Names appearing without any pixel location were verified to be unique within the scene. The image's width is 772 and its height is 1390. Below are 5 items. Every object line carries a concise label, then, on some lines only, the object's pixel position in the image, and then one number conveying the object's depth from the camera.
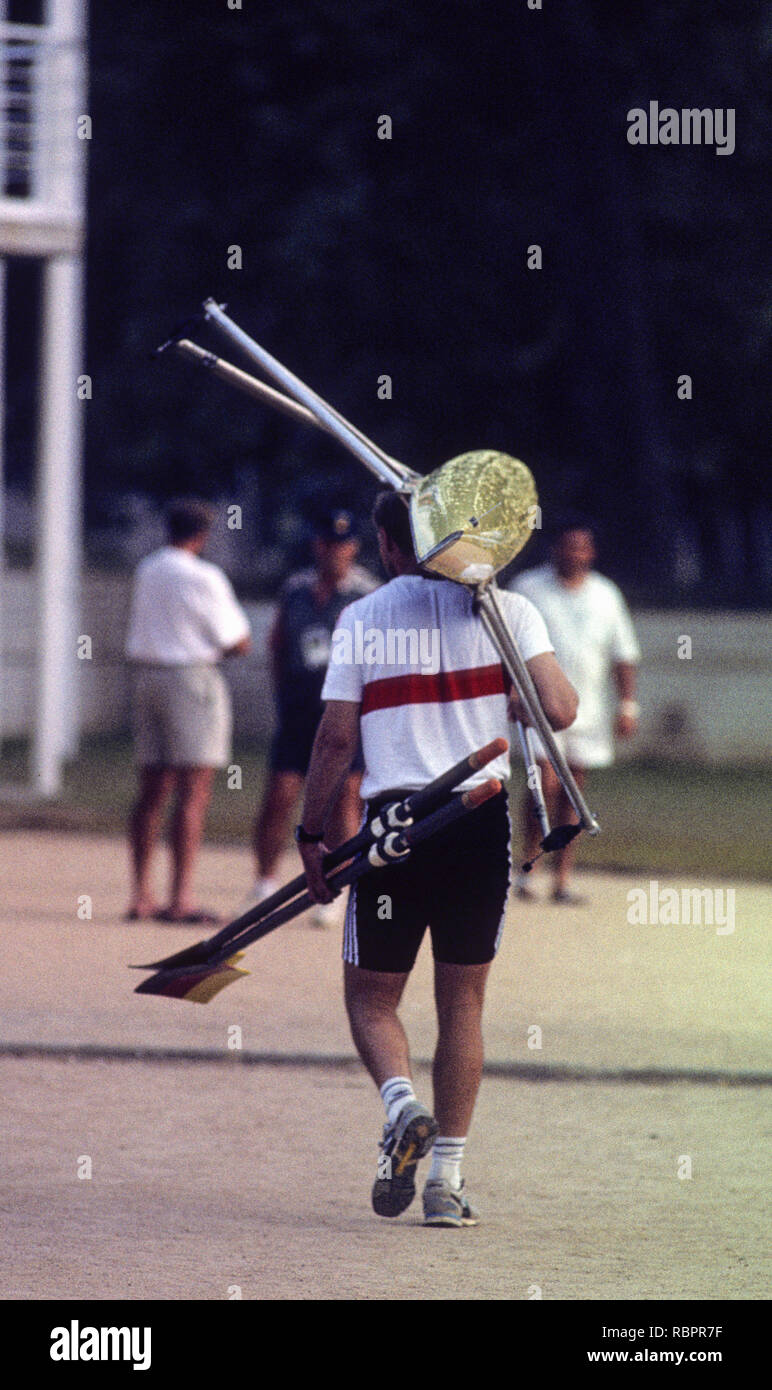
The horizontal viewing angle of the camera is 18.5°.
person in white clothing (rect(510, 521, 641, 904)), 11.42
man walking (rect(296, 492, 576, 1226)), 5.73
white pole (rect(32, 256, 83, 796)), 16.81
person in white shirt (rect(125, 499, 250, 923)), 10.60
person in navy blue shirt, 10.20
